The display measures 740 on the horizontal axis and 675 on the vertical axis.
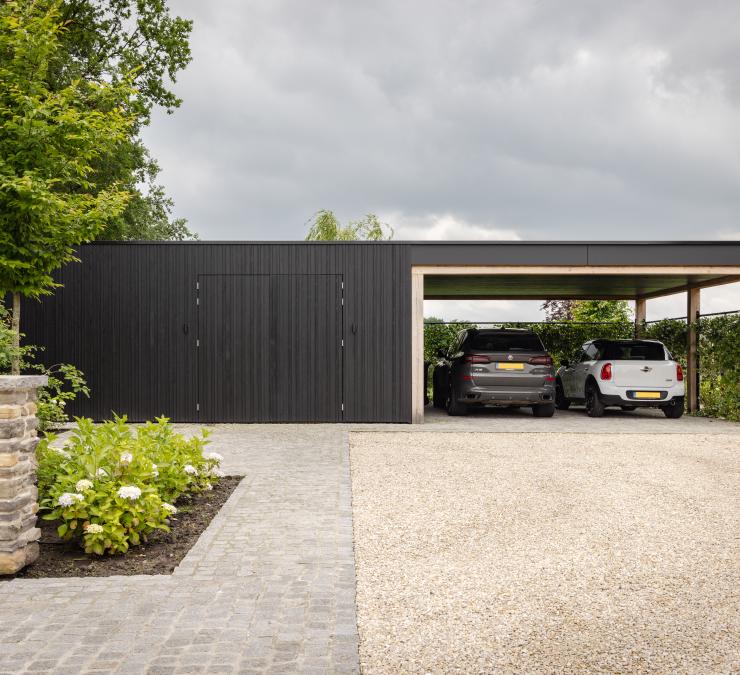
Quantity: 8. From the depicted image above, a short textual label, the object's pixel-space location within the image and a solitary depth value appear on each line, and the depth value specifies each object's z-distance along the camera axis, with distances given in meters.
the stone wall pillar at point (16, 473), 3.95
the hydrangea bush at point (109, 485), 4.41
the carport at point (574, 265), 12.20
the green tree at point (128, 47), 19.88
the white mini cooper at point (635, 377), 13.16
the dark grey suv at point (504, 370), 12.59
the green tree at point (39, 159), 10.34
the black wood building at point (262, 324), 12.20
